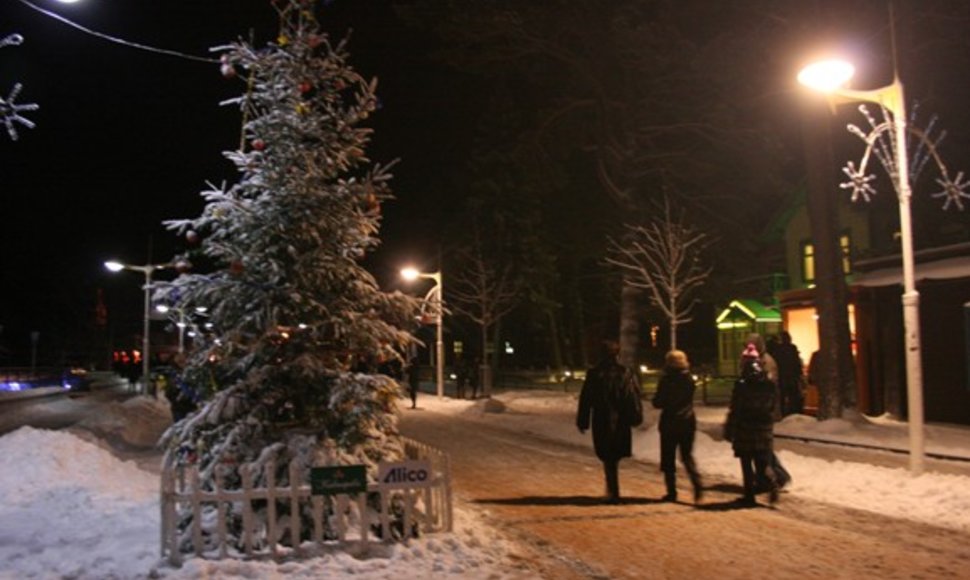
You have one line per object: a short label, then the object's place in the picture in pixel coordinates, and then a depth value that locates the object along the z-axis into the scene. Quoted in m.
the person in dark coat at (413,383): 29.60
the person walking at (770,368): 11.21
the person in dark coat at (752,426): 10.59
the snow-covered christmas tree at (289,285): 8.69
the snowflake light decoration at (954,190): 19.00
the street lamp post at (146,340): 35.32
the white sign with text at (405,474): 8.34
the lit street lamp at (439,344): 33.67
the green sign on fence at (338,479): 7.95
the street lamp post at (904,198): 12.34
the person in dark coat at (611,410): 10.62
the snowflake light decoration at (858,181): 18.20
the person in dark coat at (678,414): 10.62
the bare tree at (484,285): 40.55
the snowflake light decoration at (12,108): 7.38
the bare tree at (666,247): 24.80
